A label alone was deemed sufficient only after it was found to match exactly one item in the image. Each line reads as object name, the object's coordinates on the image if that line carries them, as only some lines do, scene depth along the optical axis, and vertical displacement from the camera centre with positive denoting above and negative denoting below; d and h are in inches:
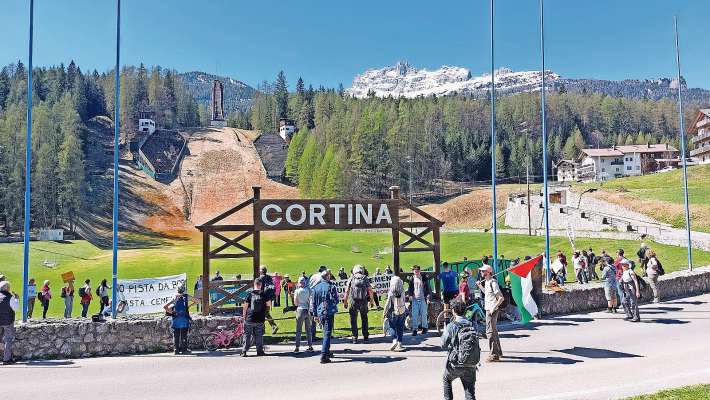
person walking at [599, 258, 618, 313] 668.4 -72.4
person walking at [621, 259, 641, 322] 621.3 -77.1
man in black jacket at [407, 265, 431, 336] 579.2 -83.0
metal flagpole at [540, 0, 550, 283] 821.2 +231.4
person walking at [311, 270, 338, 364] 461.7 -72.2
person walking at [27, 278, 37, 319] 832.9 -105.9
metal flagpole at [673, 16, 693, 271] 948.6 +250.3
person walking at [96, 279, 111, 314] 877.6 -109.1
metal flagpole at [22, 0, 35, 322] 531.2 +59.9
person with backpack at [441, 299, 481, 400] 282.5 -71.1
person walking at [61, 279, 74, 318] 849.5 -108.4
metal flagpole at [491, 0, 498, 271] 689.6 +154.9
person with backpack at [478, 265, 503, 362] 443.8 -68.4
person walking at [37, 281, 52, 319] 856.3 -109.7
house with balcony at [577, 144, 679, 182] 5305.1 +716.3
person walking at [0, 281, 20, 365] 463.5 -79.3
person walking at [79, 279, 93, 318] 854.5 -111.1
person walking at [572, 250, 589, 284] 973.2 -77.4
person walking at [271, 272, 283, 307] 943.7 -106.1
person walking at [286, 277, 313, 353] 512.1 -82.5
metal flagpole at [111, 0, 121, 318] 562.9 +90.9
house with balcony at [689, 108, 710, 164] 3750.0 +702.1
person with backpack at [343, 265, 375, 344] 537.3 -69.6
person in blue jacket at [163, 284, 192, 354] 509.0 -86.8
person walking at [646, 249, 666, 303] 734.5 -65.3
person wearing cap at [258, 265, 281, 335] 505.8 -56.2
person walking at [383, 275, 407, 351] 506.6 -83.0
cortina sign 600.7 +19.2
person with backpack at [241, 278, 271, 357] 493.7 -84.6
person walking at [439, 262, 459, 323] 577.3 -64.7
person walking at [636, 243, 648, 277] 1047.5 -54.5
